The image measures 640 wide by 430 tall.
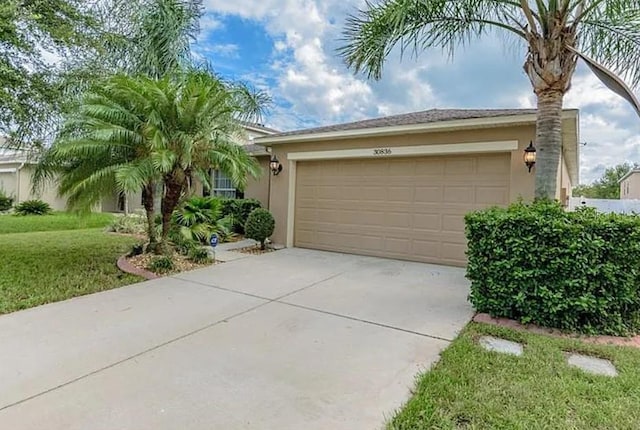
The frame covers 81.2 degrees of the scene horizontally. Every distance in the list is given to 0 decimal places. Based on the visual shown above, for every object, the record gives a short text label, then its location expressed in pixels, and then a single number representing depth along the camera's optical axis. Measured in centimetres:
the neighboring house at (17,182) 1925
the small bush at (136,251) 791
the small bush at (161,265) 685
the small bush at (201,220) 954
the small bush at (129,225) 1193
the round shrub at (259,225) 930
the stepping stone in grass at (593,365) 332
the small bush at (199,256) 783
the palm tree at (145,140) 646
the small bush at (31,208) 1692
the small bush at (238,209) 1139
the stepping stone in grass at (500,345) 374
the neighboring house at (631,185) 2723
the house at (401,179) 745
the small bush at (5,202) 1833
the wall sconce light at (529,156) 692
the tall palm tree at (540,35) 514
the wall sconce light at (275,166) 1041
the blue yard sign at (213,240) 793
